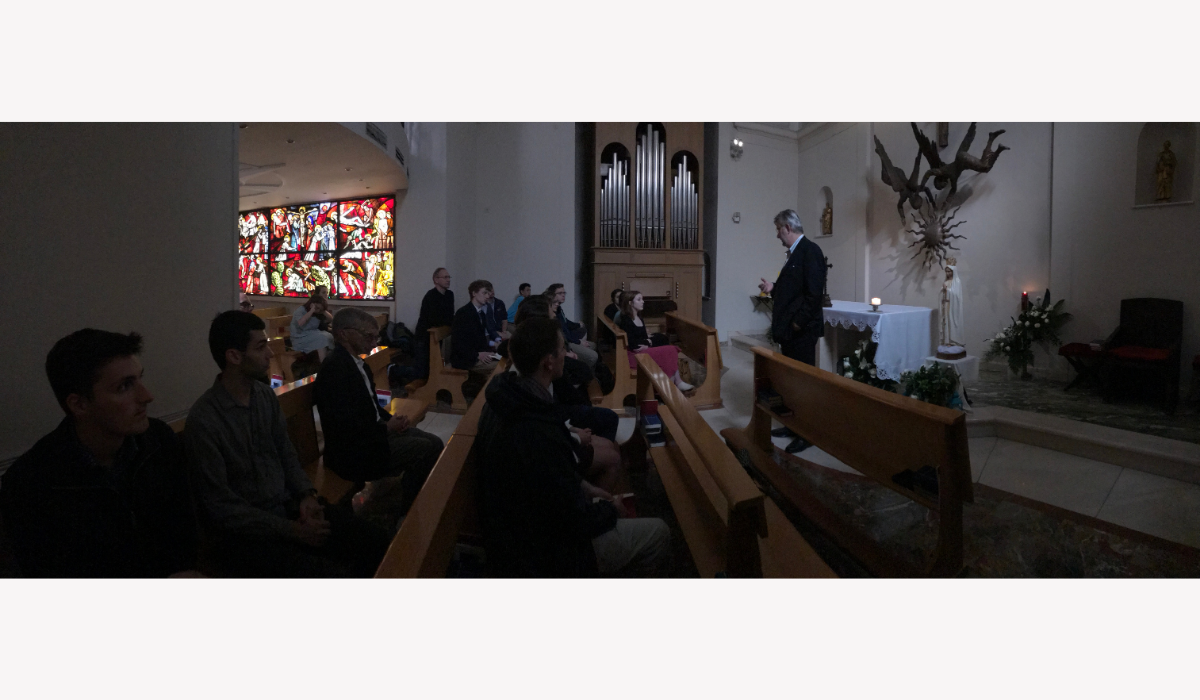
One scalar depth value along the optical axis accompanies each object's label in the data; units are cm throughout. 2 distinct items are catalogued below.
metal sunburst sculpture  457
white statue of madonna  430
